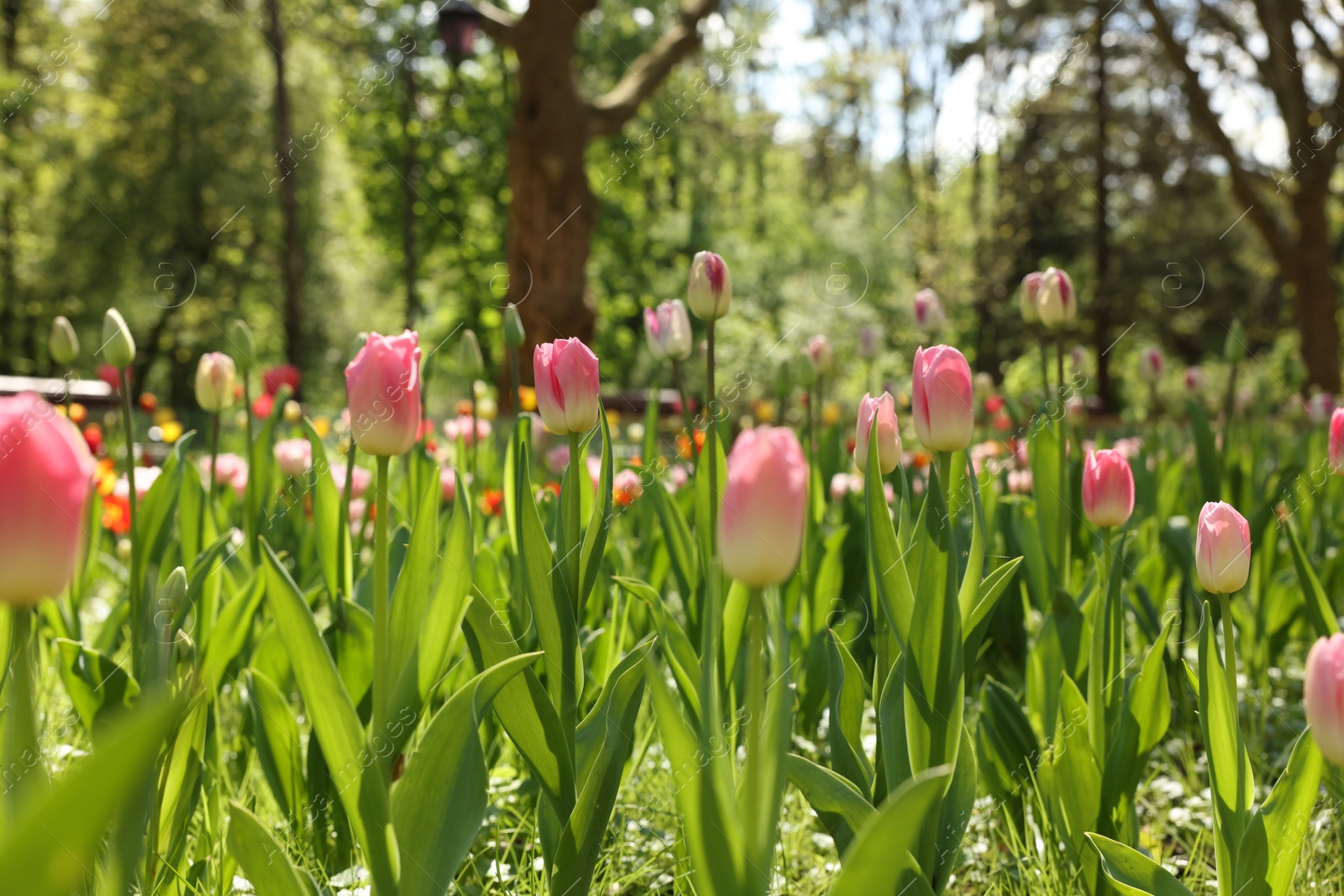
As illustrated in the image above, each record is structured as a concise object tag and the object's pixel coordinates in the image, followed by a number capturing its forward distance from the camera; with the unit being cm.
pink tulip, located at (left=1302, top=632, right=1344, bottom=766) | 78
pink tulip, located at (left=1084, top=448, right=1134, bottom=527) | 129
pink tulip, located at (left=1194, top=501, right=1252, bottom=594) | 101
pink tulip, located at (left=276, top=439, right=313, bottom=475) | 244
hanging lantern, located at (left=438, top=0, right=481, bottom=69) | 620
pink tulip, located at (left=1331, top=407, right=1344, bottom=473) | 155
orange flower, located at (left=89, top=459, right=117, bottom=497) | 254
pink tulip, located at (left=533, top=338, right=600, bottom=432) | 119
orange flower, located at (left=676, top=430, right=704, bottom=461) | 217
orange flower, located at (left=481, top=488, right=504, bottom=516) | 243
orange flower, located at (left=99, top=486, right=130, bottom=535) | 245
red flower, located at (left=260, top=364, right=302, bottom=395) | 340
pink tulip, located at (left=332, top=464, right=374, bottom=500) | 247
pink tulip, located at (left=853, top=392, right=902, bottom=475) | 123
